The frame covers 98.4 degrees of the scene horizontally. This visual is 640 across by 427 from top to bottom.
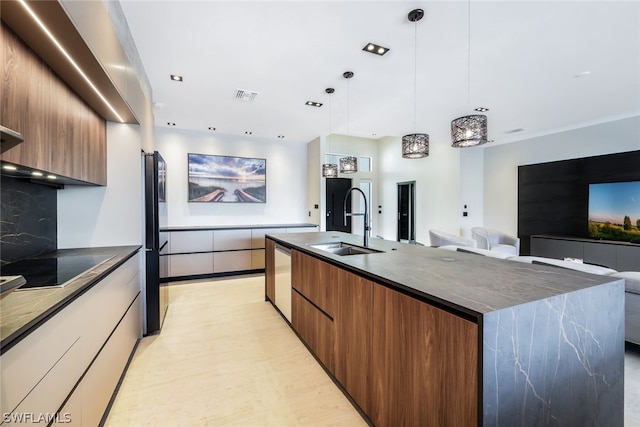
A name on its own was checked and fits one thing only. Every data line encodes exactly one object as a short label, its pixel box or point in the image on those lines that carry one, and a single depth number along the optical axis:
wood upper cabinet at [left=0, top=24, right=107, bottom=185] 1.25
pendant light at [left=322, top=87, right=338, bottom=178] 4.61
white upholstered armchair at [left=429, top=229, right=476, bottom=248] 4.73
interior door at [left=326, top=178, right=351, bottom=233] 7.73
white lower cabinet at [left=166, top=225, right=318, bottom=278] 4.69
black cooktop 1.33
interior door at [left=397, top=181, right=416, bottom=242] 7.80
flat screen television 4.52
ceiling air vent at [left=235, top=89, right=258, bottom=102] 3.68
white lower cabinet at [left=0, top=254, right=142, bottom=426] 0.85
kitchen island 0.96
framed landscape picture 5.39
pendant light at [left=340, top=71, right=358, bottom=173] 4.53
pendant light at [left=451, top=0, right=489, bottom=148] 2.37
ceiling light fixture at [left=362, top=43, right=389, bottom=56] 2.64
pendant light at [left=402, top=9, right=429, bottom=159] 2.91
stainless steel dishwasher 2.83
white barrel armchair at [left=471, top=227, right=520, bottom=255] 5.39
